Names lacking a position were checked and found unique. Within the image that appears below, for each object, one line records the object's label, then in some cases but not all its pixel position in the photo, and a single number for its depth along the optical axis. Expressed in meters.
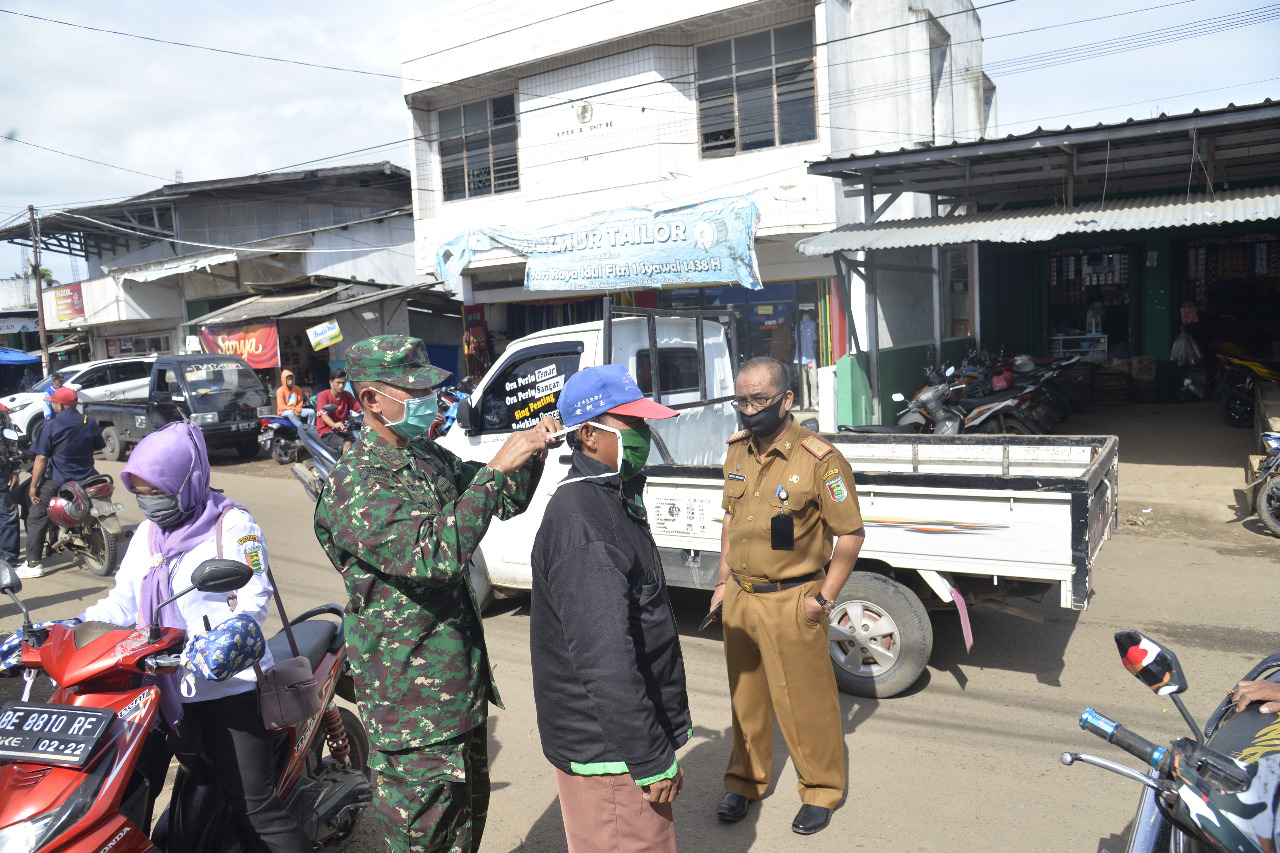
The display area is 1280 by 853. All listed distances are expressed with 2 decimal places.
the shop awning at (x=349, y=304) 17.91
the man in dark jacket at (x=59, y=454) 7.97
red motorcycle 2.25
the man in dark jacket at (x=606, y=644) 2.16
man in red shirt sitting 12.09
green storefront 9.12
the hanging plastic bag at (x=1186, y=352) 14.51
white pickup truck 4.30
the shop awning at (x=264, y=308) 18.55
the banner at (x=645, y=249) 12.75
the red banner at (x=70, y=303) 27.22
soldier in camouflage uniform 2.31
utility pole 25.30
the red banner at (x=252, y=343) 18.56
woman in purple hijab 2.75
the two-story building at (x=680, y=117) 13.41
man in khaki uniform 3.47
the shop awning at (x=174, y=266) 21.23
